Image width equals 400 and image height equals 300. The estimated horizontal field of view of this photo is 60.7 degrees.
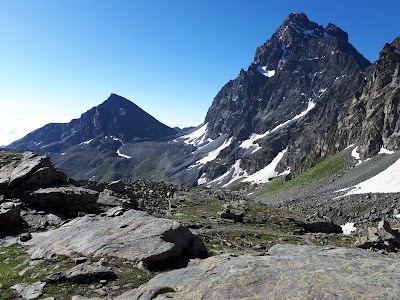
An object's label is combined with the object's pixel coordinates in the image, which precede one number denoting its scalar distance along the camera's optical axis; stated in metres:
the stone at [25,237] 32.03
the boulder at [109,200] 44.78
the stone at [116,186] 58.48
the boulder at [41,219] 37.91
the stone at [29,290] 18.47
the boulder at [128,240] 23.53
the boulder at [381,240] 43.19
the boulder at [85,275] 20.25
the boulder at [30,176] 45.94
